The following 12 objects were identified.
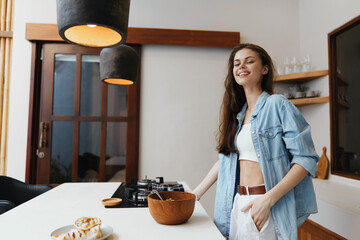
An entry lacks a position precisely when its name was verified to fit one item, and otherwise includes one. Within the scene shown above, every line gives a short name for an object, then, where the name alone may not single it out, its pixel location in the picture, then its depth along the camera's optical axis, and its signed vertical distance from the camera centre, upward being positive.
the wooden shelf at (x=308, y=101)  2.72 +0.37
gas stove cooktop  1.43 -0.38
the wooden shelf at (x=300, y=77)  2.74 +0.65
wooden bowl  1.05 -0.32
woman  1.19 -0.15
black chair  2.29 -0.54
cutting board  2.69 -0.35
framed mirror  2.38 +0.36
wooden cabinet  1.83 -0.77
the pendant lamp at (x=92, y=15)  0.93 +0.44
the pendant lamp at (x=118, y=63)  1.76 +0.48
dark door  3.10 +0.12
